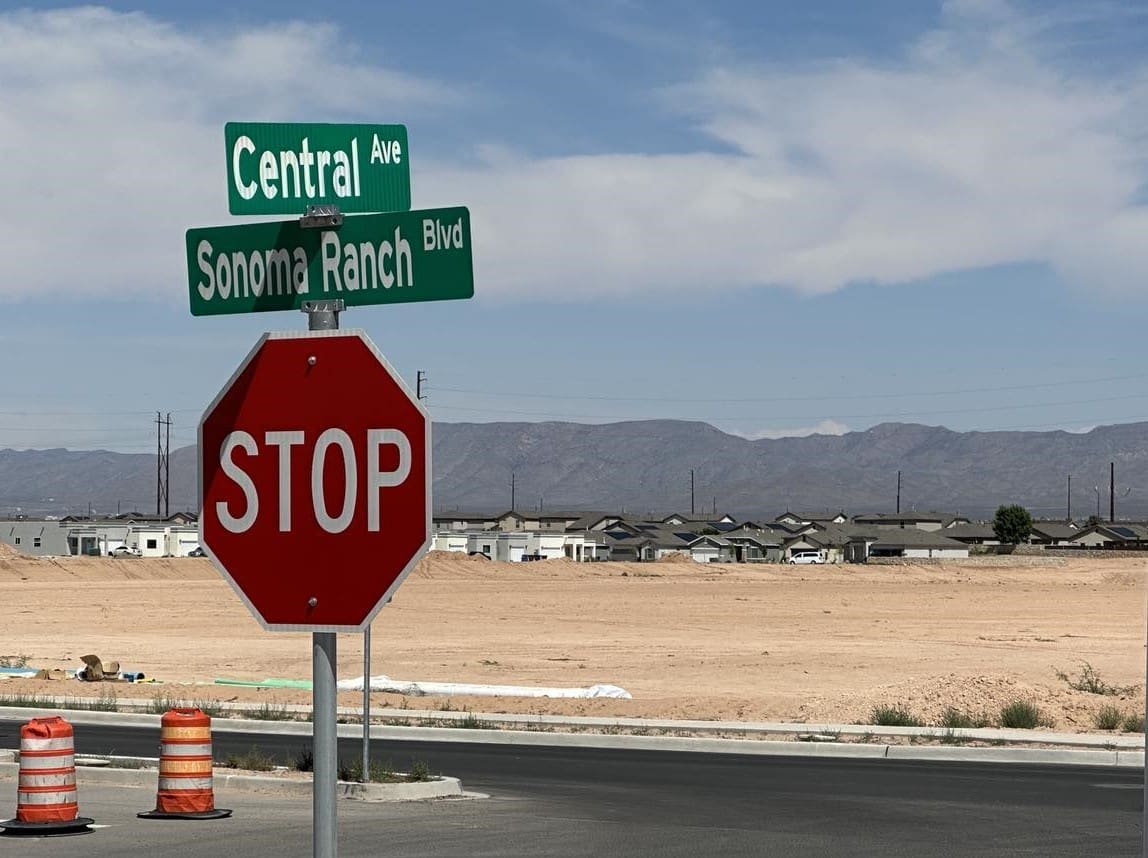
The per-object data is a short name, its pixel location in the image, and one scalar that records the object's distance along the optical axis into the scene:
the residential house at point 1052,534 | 172.75
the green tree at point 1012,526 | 164.38
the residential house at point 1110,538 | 167.00
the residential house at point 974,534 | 174.75
